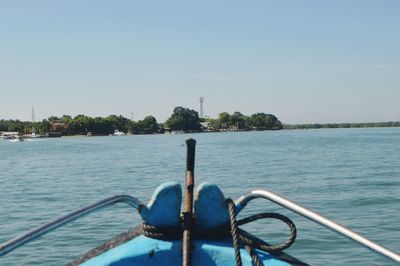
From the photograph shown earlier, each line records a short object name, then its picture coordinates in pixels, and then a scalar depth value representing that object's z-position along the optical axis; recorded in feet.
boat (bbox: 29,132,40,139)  466.70
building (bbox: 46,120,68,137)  477.36
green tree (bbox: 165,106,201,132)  530.27
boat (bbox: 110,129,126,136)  531.09
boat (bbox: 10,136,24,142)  415.27
